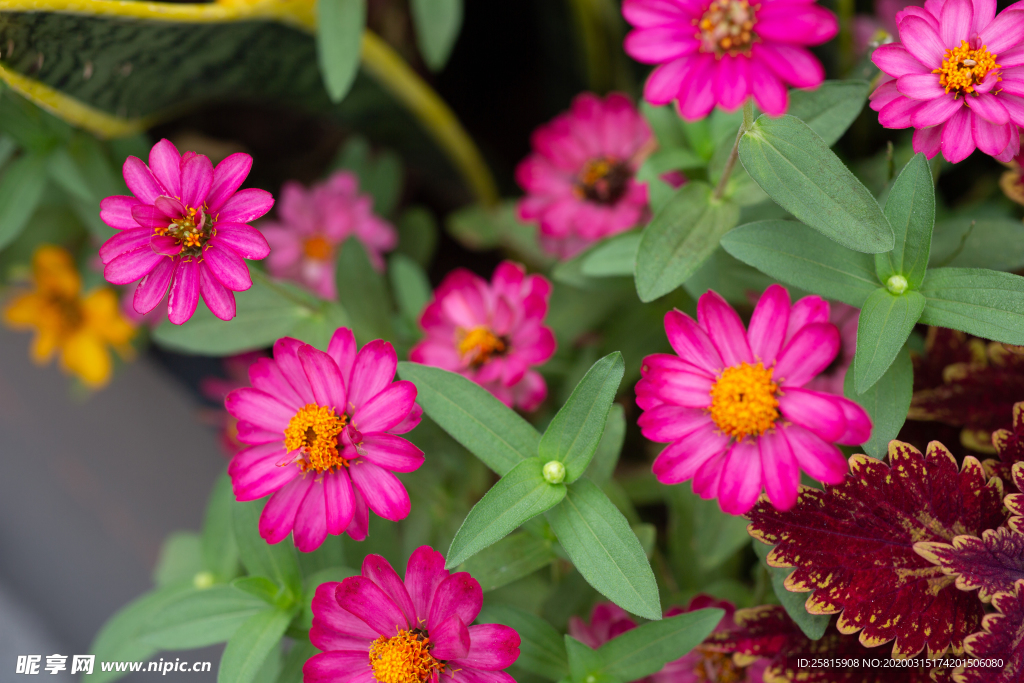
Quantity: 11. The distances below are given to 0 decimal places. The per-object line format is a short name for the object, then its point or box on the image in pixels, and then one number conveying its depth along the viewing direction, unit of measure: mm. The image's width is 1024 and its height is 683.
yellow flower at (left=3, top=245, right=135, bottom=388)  618
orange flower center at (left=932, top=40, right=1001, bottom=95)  451
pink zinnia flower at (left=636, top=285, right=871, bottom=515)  444
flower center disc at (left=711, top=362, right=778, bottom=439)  449
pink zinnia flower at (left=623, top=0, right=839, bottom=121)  448
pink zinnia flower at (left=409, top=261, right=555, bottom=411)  514
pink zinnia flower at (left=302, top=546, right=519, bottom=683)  451
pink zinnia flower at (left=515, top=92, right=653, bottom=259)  559
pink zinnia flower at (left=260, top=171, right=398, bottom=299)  594
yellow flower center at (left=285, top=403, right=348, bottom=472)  459
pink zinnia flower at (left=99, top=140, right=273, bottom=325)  452
